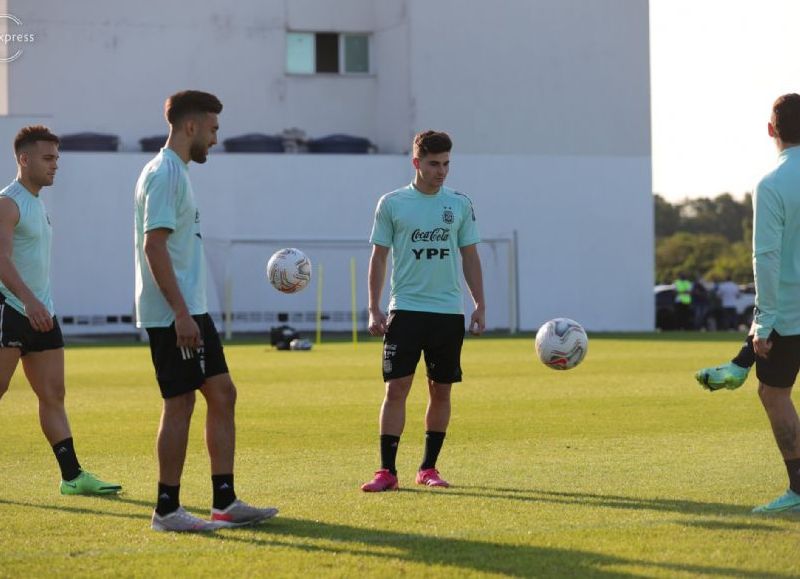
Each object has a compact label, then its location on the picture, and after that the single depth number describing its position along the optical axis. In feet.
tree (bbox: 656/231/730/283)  285.02
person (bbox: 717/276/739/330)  143.33
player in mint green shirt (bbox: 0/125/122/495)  29.25
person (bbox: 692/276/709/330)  144.15
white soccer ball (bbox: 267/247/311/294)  34.71
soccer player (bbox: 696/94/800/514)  24.38
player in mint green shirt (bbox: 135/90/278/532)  23.45
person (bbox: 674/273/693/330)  144.46
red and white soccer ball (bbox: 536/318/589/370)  31.83
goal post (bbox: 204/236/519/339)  131.54
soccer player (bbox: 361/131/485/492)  29.73
